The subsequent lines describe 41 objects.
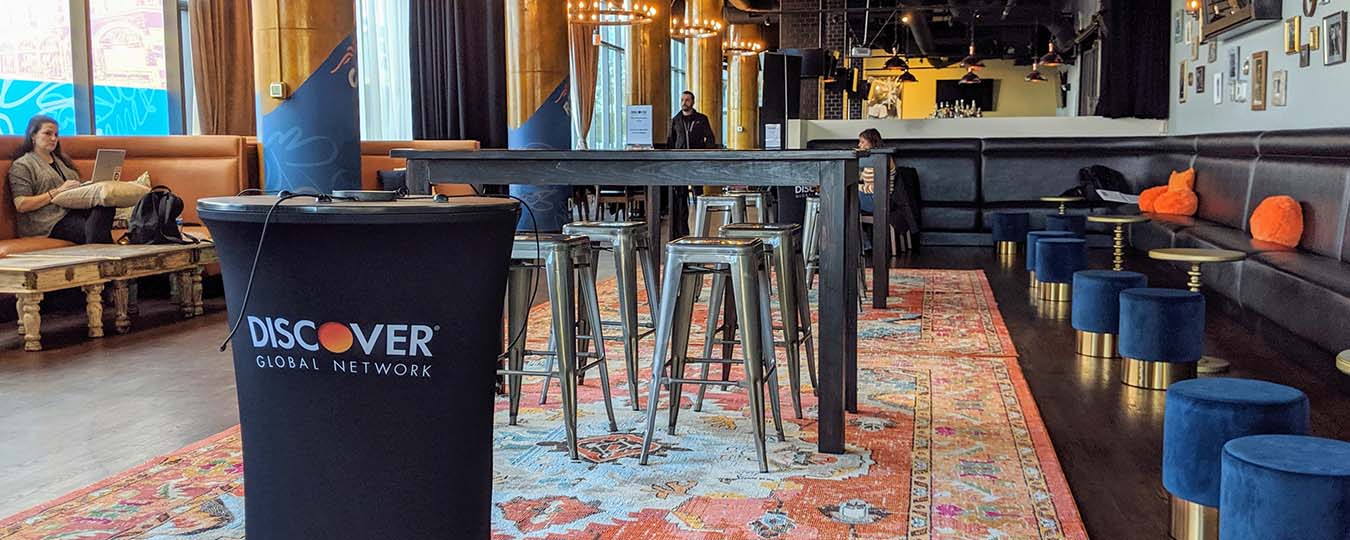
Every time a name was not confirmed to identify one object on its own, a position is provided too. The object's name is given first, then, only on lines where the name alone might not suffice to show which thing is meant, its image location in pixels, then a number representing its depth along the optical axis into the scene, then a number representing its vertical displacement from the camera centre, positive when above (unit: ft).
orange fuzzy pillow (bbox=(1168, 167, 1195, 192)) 26.61 -0.19
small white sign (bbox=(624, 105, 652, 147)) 32.81 +1.54
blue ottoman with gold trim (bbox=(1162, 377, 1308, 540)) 7.94 -1.81
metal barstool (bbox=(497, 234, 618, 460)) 11.08 -1.22
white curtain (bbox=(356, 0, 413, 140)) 35.91 +3.69
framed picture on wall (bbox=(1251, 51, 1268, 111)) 23.67 +1.92
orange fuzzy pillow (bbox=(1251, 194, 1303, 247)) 18.70 -0.83
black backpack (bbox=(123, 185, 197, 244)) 20.43 -0.61
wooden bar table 10.75 +0.04
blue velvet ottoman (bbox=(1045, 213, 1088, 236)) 28.48 -1.24
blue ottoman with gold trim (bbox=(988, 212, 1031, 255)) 32.45 -1.55
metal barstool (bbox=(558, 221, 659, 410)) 12.85 -0.96
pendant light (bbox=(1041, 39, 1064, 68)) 52.26 +5.33
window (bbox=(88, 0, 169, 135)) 27.02 +2.90
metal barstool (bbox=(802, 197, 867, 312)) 21.68 -1.17
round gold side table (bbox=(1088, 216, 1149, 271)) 19.54 -1.13
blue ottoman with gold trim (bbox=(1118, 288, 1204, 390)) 13.66 -1.92
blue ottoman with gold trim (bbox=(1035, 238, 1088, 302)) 21.84 -1.71
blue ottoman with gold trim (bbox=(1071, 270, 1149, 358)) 15.76 -1.88
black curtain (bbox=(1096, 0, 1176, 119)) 33.71 +3.34
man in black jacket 37.14 +1.61
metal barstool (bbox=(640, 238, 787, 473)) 10.54 -1.11
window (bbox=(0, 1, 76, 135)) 24.52 +2.68
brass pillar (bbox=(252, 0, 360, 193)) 23.53 +1.96
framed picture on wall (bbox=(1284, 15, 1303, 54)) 21.23 +2.57
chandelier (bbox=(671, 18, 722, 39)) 46.47 +6.19
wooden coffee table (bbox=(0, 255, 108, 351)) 16.63 -1.40
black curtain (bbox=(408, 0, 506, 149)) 39.60 +4.04
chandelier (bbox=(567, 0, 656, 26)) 30.63 +4.67
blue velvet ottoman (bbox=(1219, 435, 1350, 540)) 6.45 -1.85
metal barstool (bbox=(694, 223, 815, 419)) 12.15 -1.23
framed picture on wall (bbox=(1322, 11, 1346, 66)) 18.75 +2.24
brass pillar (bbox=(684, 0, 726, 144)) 63.72 +5.71
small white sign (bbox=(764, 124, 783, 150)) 28.73 +1.07
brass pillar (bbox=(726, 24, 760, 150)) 73.51 +5.16
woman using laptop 20.24 -0.19
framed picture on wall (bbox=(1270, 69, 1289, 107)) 22.17 +1.67
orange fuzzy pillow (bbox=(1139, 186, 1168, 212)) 27.78 -0.60
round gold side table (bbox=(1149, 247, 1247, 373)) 14.82 -1.11
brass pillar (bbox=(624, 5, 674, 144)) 49.29 +4.82
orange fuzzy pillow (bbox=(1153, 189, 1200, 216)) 26.16 -0.69
